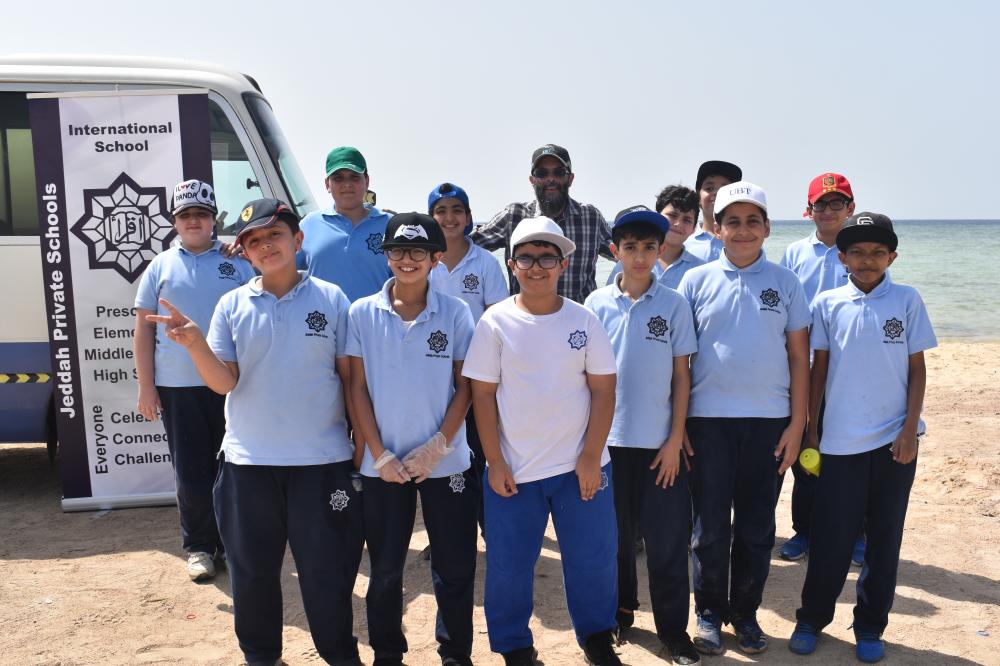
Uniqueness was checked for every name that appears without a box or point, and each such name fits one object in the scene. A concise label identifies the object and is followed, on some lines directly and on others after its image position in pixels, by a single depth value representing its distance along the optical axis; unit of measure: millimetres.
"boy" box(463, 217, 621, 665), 3342
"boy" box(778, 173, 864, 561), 4828
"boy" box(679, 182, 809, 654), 3639
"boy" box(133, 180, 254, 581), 4484
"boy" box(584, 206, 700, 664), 3598
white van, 5727
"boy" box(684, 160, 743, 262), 5012
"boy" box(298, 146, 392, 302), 4480
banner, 5418
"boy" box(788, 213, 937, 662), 3604
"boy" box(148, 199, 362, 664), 3297
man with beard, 5059
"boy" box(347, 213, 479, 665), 3365
